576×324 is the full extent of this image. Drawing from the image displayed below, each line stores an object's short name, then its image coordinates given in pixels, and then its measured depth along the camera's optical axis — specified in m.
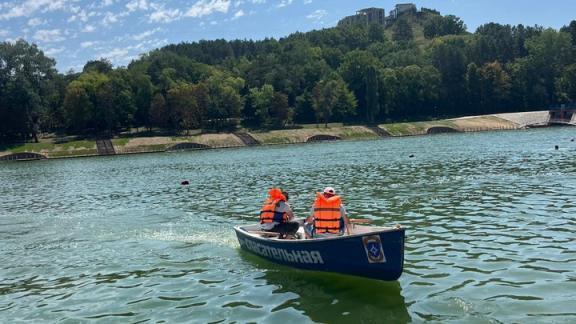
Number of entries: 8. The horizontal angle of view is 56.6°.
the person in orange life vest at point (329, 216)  18.38
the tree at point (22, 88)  131.00
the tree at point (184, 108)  145.25
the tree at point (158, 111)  146.00
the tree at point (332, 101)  160.00
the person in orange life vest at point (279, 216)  21.12
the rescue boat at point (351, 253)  15.88
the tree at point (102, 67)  183.88
